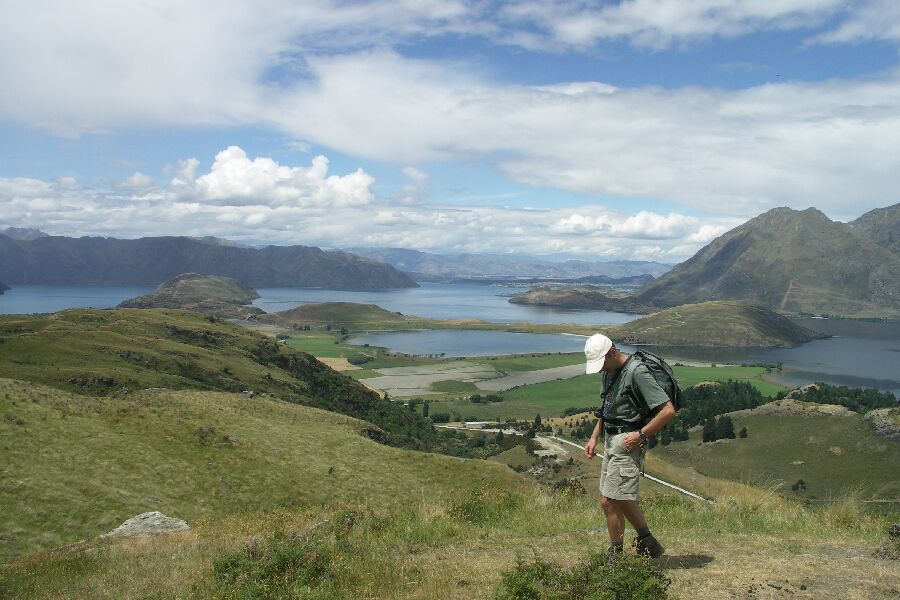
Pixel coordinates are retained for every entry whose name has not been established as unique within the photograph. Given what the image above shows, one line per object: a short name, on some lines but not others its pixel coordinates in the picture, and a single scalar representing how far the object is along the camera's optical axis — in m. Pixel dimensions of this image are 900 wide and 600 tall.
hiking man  8.28
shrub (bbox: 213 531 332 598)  7.95
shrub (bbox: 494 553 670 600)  6.68
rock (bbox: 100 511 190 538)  15.33
